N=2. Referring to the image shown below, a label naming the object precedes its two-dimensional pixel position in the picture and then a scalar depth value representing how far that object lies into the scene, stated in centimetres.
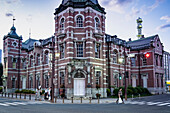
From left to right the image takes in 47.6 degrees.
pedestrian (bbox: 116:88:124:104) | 2148
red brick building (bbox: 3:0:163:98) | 2852
